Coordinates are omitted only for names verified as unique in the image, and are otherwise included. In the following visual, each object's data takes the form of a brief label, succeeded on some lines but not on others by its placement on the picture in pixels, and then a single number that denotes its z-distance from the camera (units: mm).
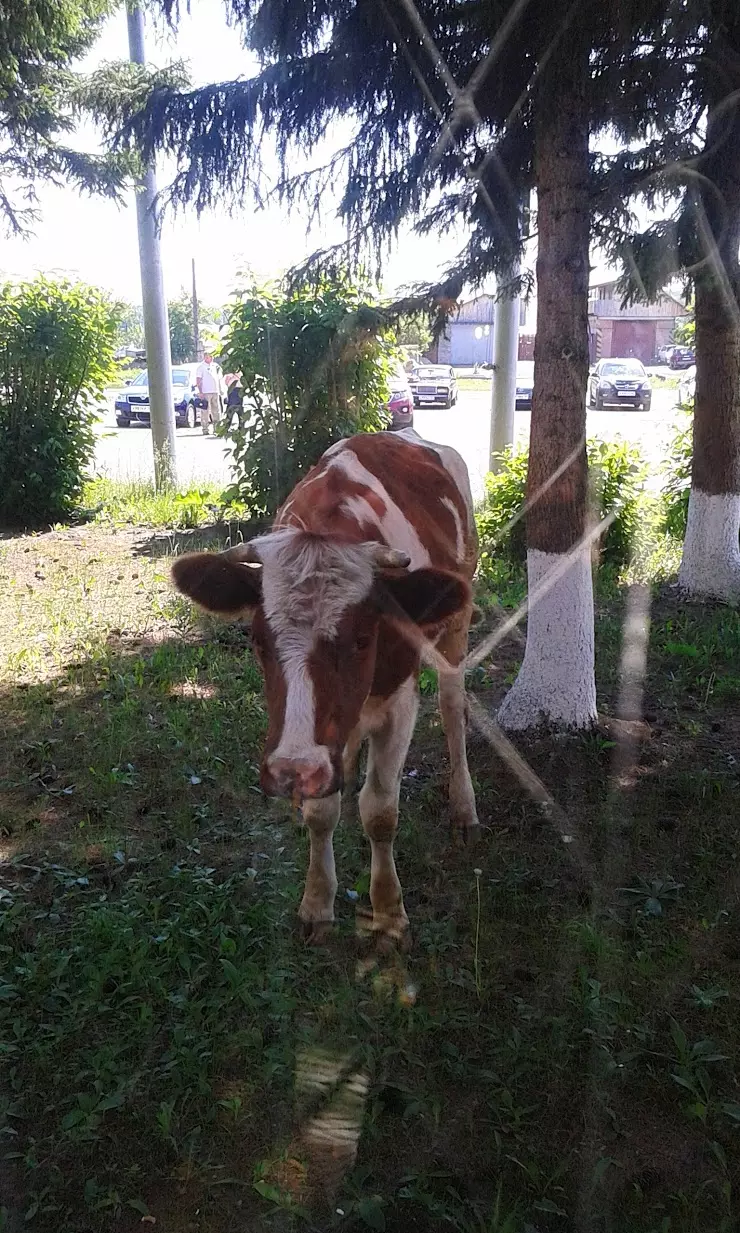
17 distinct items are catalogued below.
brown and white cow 2857
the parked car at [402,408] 16375
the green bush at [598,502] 8742
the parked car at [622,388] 30109
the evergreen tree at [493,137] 4770
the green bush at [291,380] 9969
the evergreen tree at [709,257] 5523
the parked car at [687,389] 10747
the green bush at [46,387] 11492
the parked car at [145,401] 30703
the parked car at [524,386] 28469
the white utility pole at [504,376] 10812
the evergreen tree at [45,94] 10148
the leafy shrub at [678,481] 9922
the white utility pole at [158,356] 12930
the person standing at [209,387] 21484
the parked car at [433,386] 30125
